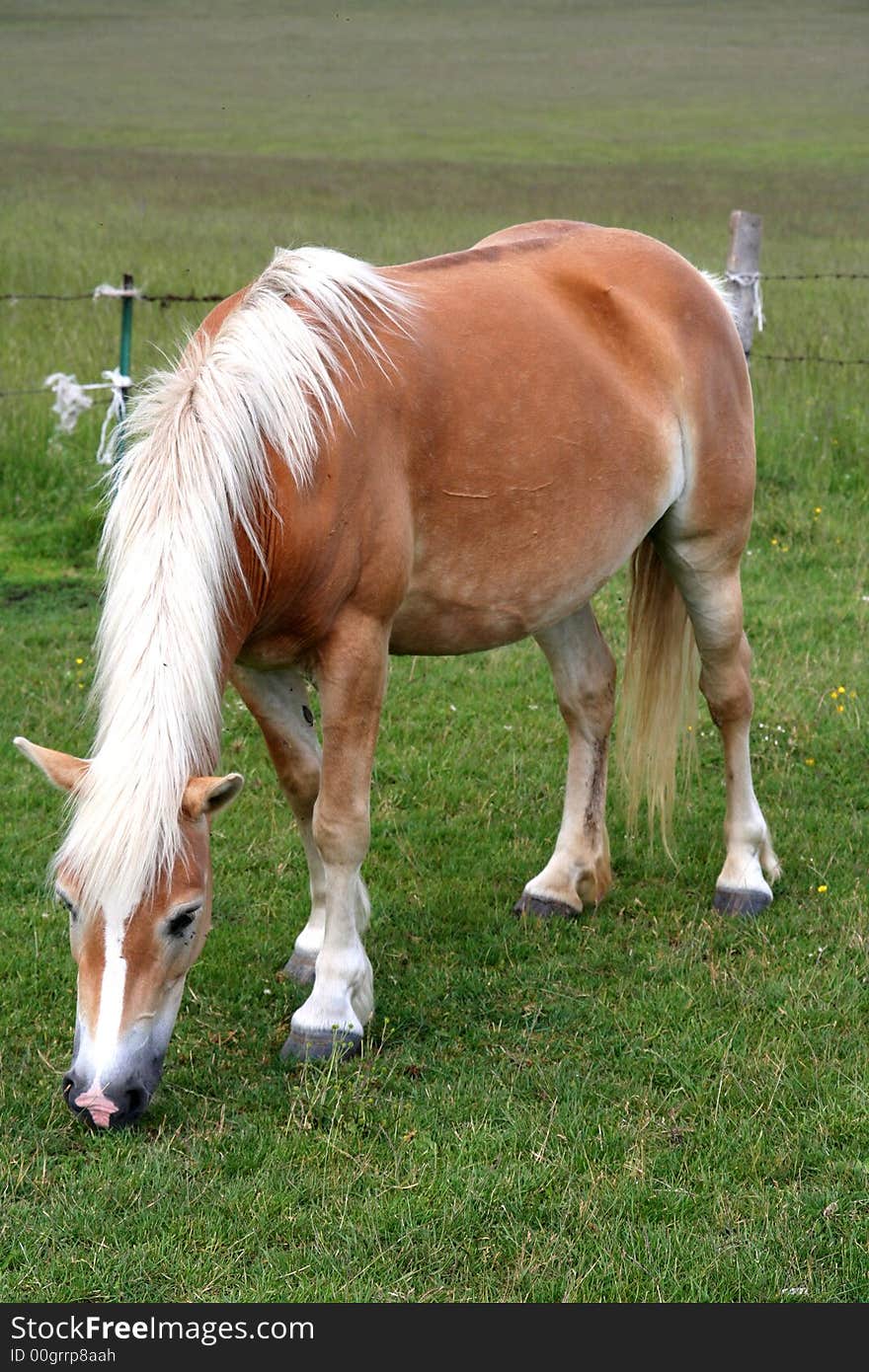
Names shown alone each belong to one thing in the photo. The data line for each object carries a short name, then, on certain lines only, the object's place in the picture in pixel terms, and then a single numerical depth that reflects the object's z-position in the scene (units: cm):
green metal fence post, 832
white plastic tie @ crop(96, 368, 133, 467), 797
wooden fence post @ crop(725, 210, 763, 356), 895
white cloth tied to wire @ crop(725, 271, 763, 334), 898
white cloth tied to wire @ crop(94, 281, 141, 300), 823
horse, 312
